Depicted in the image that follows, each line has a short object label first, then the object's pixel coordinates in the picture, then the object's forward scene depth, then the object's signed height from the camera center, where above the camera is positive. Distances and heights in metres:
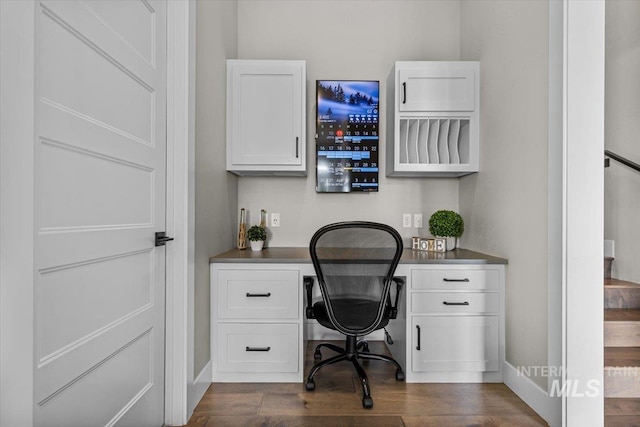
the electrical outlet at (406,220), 2.75 -0.06
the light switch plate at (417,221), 2.75 -0.07
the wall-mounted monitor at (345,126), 2.63 +0.70
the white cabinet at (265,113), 2.34 +0.71
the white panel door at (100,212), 0.90 +0.00
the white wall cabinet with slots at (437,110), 2.35 +0.74
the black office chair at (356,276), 1.80 -0.37
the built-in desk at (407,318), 2.03 -0.66
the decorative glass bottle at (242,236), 2.55 -0.19
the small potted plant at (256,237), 2.43 -0.19
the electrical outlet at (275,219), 2.74 -0.06
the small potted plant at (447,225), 2.48 -0.10
